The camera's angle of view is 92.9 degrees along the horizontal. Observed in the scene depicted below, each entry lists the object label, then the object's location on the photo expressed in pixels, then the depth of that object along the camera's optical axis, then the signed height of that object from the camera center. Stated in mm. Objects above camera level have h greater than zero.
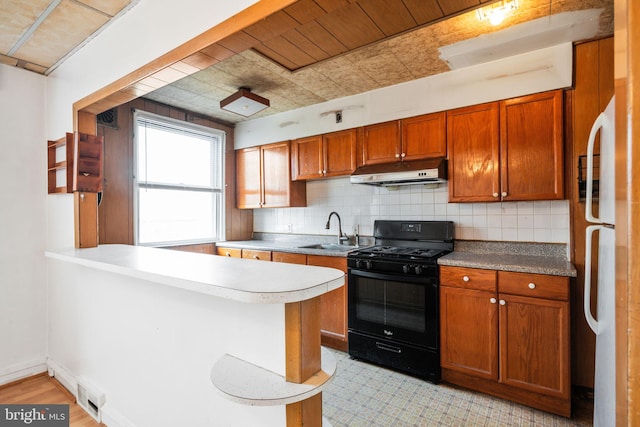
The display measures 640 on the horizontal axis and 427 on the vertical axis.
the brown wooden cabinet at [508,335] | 1968 -866
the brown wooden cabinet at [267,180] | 3725 +429
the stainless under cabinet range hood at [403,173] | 2609 +351
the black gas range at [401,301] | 2402 -754
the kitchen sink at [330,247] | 3409 -396
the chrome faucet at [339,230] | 3512 -207
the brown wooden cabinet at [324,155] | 3236 +642
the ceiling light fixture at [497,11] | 1795 +1227
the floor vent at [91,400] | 1972 -1255
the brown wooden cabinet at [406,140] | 2727 +687
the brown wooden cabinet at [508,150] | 2252 +486
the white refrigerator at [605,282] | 1041 -290
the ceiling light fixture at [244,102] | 2873 +1085
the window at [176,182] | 3268 +377
